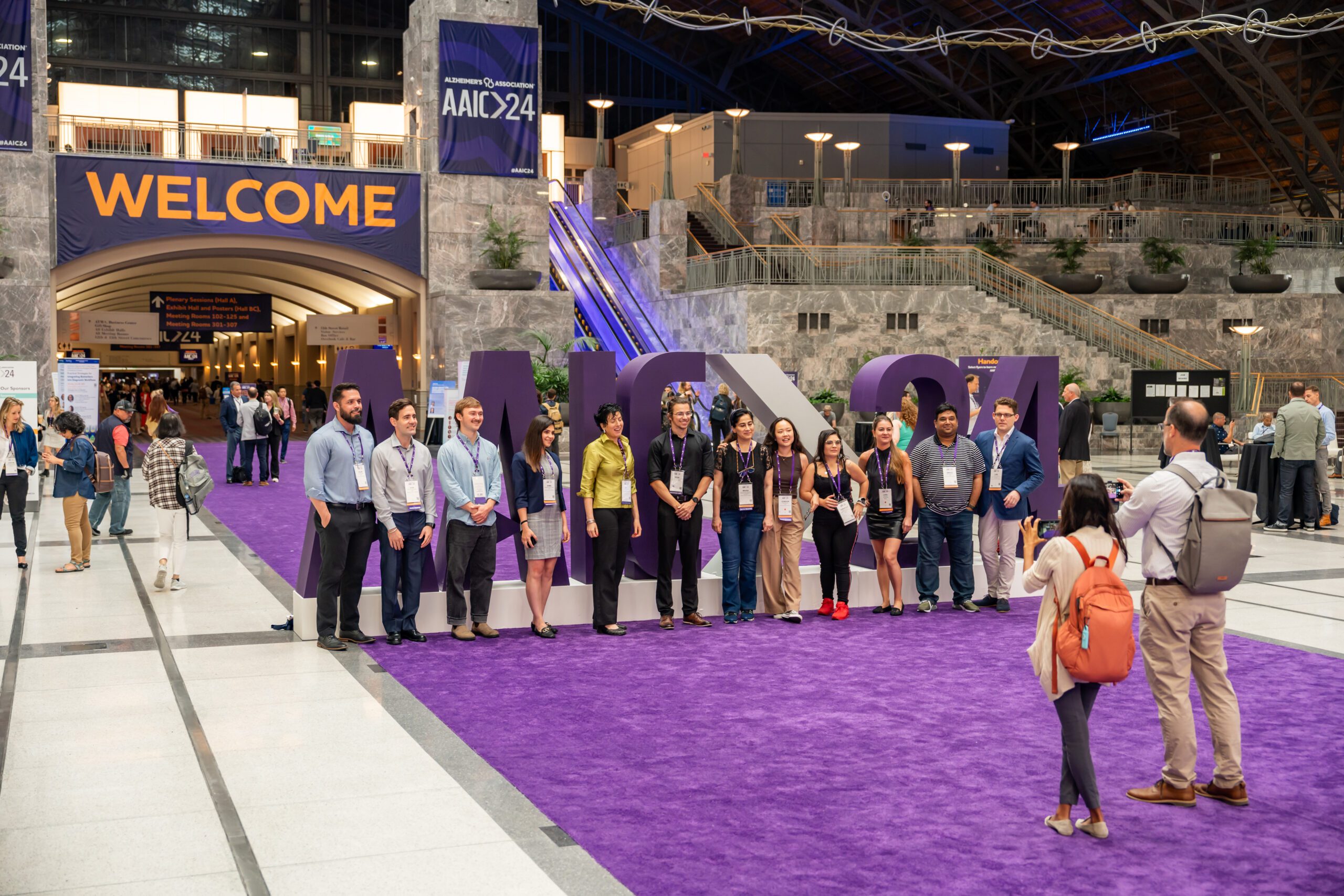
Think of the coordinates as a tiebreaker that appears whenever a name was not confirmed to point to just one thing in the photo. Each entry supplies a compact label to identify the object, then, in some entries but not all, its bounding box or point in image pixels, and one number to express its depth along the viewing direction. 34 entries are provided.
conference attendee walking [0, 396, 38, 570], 11.05
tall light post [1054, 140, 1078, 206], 35.66
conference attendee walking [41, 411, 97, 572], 11.55
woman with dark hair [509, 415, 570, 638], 8.91
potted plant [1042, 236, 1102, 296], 30.02
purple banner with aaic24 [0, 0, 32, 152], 25.67
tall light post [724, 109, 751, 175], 35.38
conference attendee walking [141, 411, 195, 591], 10.63
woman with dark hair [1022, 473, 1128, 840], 5.01
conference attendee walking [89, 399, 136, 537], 13.13
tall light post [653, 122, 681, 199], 33.84
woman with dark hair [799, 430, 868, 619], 9.59
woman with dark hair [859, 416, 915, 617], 9.77
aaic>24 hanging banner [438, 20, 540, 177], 28.59
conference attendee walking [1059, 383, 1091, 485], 15.84
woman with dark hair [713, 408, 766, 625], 9.35
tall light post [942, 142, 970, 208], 36.06
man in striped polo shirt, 9.81
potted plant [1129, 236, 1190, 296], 30.06
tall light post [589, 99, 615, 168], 39.50
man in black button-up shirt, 9.22
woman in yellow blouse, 9.04
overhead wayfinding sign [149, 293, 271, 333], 36.25
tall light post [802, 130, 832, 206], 33.78
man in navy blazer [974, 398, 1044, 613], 9.98
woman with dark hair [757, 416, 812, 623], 9.49
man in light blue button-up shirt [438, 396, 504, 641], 8.66
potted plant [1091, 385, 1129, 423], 26.56
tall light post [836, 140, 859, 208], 34.81
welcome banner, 26.92
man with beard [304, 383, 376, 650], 8.35
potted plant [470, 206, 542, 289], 29.22
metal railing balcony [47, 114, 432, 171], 27.06
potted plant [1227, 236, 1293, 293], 30.53
